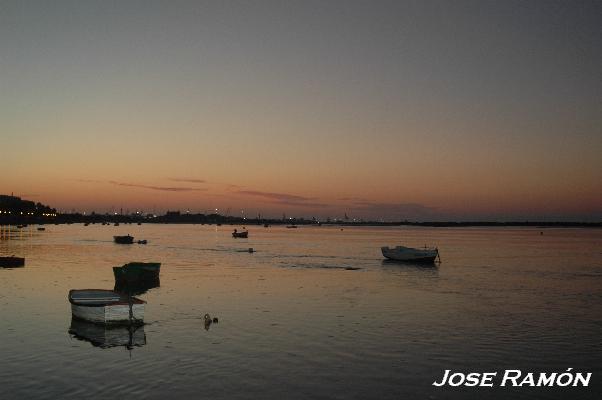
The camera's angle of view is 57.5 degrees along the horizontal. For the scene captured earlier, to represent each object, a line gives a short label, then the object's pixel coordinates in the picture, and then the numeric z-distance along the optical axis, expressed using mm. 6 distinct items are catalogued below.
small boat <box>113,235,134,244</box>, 122475
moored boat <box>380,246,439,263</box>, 73212
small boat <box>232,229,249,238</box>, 167000
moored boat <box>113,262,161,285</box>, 46469
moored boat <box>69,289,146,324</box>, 26891
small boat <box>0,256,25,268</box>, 57938
